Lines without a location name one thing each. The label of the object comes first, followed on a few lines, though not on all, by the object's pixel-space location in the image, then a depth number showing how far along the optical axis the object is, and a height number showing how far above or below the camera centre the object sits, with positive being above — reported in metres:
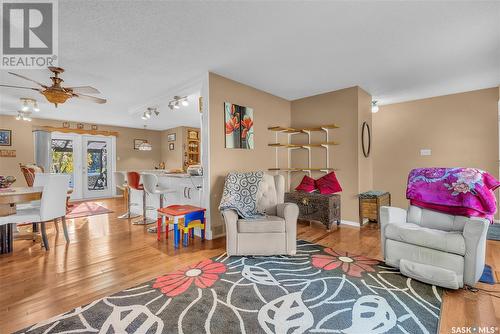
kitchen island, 3.65 -0.38
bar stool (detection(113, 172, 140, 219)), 4.90 -0.26
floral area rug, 1.55 -1.05
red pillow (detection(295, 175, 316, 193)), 4.21 -0.32
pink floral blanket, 2.18 -0.25
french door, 6.78 +0.29
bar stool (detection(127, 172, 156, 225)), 4.26 -0.26
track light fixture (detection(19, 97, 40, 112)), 4.52 +1.38
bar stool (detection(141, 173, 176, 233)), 3.79 -0.27
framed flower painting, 3.63 +0.70
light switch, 4.72 +0.30
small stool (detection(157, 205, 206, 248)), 3.10 -0.62
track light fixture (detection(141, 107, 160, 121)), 4.88 +1.24
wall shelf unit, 4.30 +0.45
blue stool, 3.13 -0.75
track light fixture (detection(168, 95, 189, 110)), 4.28 +1.28
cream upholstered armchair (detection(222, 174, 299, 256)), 2.68 -0.77
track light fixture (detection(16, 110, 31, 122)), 5.48 +1.35
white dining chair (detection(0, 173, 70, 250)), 2.80 -0.49
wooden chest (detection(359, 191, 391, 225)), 3.80 -0.63
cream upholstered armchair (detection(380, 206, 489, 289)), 1.92 -0.72
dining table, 2.62 -0.38
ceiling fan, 2.99 +1.06
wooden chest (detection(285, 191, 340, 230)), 3.70 -0.65
